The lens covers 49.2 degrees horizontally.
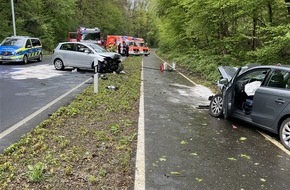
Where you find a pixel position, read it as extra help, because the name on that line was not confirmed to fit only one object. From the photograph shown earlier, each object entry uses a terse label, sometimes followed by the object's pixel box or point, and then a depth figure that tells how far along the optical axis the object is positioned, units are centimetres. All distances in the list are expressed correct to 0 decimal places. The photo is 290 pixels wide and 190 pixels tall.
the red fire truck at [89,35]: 3609
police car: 2059
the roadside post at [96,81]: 1039
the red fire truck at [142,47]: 4609
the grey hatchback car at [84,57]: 1695
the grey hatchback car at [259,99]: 605
